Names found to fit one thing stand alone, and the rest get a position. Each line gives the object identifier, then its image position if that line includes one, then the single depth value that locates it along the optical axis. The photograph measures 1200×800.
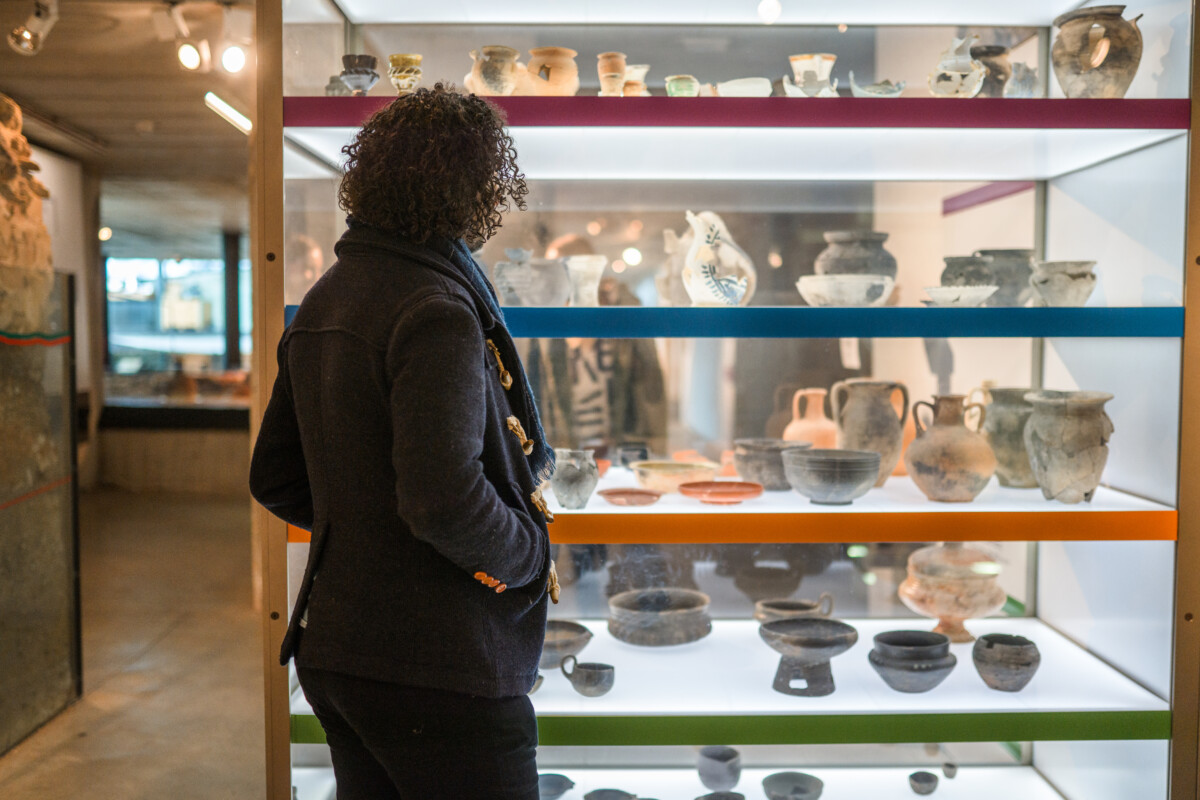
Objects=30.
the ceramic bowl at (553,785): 2.18
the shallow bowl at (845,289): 2.08
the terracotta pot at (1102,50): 2.00
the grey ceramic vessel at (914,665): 2.05
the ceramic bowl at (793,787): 2.26
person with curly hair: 1.17
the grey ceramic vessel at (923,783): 2.35
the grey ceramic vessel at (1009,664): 2.06
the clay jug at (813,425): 2.41
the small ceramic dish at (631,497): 2.08
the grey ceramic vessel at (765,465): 2.28
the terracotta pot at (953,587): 2.27
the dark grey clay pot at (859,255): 2.21
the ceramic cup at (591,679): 2.02
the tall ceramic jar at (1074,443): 2.04
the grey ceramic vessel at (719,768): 2.24
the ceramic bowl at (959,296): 2.07
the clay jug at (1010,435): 2.23
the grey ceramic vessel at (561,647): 2.15
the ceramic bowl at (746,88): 2.05
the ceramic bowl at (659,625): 2.29
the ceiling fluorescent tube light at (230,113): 3.32
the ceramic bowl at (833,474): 2.04
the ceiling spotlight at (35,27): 3.30
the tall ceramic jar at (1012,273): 2.16
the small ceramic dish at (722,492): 2.08
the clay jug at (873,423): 2.27
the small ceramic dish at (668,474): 2.26
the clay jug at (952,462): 2.07
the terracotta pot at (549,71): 2.03
